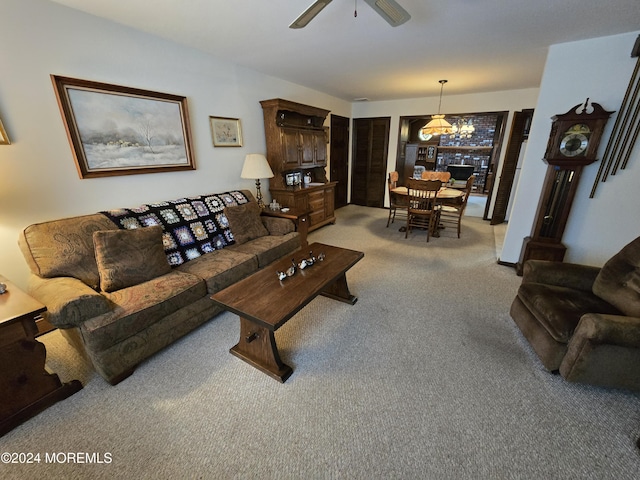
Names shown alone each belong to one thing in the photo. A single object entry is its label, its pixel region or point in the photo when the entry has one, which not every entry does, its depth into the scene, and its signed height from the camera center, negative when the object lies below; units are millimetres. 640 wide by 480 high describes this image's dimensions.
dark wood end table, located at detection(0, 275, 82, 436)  1271 -1056
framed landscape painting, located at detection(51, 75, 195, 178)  1995 +223
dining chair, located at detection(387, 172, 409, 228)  4535 -745
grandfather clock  2342 -130
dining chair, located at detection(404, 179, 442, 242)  3713 -728
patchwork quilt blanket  2283 -629
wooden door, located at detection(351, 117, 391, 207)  5680 -118
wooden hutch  3596 +5
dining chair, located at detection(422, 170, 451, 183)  5031 -397
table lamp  3146 -160
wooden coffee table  1527 -885
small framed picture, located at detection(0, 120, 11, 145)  1703 +106
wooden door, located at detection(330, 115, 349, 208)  5484 -52
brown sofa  1520 -867
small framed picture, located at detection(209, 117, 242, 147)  3008 +263
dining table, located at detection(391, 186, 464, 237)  3824 -575
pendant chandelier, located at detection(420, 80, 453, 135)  4168 +436
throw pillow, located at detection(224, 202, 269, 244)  2818 -736
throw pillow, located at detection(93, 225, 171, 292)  1847 -742
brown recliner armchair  1361 -930
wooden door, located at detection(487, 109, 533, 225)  4465 -137
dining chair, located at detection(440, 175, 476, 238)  3977 -1178
